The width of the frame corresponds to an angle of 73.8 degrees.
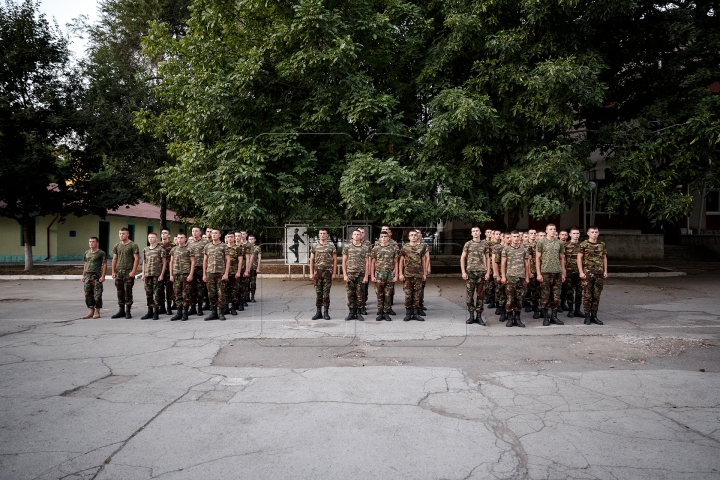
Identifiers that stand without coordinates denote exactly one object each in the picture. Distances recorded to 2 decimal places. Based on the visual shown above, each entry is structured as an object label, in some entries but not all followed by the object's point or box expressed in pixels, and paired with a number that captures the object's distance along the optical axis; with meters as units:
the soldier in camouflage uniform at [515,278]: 9.23
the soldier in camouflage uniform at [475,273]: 9.44
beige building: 28.23
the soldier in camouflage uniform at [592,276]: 9.34
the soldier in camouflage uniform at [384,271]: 9.99
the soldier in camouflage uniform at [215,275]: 10.10
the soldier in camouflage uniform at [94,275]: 10.17
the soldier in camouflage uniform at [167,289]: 10.43
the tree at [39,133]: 20.92
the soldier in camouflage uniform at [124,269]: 10.23
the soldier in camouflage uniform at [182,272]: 10.16
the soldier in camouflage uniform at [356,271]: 9.99
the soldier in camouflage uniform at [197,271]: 10.33
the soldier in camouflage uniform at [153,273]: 10.16
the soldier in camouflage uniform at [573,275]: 10.20
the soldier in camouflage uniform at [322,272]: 10.11
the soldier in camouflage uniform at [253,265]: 12.73
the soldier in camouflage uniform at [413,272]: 9.86
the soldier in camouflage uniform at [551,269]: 9.55
